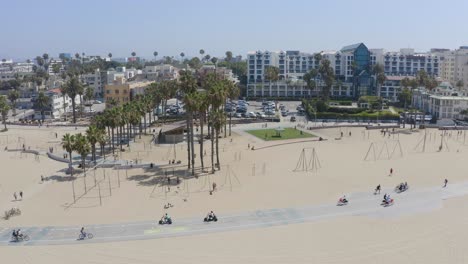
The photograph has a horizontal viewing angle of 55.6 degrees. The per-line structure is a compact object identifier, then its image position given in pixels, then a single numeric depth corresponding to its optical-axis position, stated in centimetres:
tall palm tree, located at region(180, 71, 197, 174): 6688
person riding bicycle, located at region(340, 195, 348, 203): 4415
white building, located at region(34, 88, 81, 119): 12019
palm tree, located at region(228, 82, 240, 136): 8281
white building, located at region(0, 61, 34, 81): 18740
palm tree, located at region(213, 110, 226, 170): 5747
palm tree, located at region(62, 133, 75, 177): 5453
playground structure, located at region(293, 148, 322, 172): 5947
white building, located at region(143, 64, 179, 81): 16762
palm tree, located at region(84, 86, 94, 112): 12418
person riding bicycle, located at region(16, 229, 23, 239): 3634
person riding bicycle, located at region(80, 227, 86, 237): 3650
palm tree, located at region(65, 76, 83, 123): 10944
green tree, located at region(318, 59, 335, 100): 12236
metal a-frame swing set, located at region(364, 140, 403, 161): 6638
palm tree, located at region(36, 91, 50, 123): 11094
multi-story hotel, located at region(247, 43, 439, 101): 13762
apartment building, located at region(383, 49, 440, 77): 15300
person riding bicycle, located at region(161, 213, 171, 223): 3947
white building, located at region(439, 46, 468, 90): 15112
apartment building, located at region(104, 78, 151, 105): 12775
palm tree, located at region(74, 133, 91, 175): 5441
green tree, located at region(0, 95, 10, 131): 9656
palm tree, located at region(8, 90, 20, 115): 12025
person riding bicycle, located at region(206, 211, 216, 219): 3989
